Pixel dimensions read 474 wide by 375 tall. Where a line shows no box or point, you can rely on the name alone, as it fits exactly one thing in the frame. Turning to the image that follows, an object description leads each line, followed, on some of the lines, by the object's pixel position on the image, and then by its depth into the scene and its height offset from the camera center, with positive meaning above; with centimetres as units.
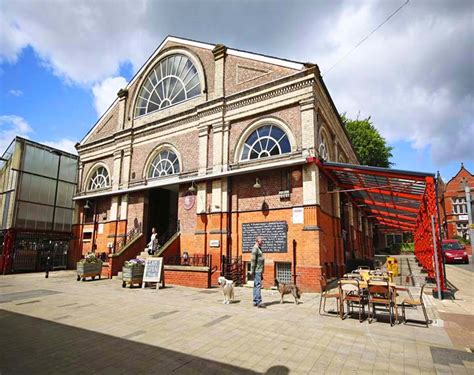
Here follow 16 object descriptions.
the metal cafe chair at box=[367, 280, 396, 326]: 648 -106
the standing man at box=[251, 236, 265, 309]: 832 -79
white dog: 877 -140
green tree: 3466 +1158
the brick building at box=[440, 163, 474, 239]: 4606 +740
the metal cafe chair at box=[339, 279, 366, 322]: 675 -121
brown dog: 865 -137
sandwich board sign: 1205 -123
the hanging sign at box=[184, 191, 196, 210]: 1558 +218
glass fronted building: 1939 +240
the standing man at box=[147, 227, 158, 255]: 1562 -26
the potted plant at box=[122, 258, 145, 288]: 1212 -130
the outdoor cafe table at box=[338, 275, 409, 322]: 660 -99
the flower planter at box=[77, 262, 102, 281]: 1423 -142
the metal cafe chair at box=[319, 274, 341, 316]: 702 -121
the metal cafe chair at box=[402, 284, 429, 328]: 625 -123
